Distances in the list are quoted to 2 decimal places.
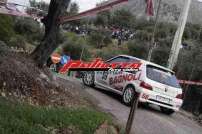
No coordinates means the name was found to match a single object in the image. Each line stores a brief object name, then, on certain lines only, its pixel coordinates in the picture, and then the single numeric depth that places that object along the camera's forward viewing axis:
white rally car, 11.53
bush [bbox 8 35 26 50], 22.16
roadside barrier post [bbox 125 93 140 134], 6.93
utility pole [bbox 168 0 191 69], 17.72
